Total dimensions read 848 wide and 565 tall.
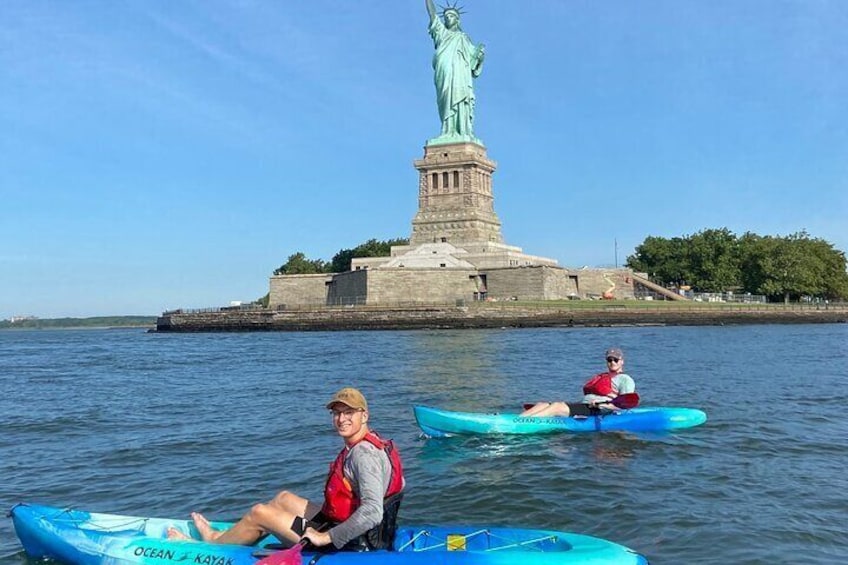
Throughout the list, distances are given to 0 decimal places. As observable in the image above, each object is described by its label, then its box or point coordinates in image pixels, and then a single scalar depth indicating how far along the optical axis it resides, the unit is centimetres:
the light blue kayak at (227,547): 741
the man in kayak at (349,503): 737
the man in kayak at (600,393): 1581
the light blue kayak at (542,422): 1556
